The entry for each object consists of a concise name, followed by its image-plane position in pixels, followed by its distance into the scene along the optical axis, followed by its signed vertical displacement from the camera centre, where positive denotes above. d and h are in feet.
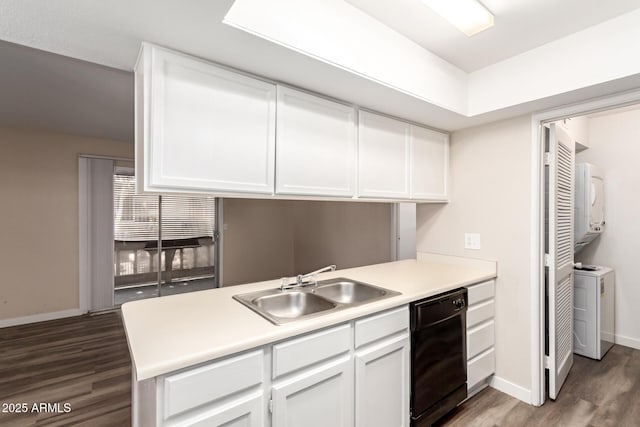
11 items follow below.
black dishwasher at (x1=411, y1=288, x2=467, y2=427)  5.75 -2.84
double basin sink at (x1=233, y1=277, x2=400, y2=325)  5.49 -1.64
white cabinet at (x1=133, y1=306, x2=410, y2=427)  3.41 -2.30
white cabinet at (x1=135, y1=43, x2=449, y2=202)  4.36 +1.30
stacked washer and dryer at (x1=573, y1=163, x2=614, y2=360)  9.13 -2.22
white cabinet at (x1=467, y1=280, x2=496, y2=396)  6.98 -2.92
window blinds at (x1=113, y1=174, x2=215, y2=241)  15.93 -0.18
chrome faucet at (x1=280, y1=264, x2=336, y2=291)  6.23 -1.45
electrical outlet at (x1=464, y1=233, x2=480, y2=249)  8.13 -0.74
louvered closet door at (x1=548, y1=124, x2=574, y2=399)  7.13 -1.09
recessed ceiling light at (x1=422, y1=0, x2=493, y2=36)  4.86 +3.30
